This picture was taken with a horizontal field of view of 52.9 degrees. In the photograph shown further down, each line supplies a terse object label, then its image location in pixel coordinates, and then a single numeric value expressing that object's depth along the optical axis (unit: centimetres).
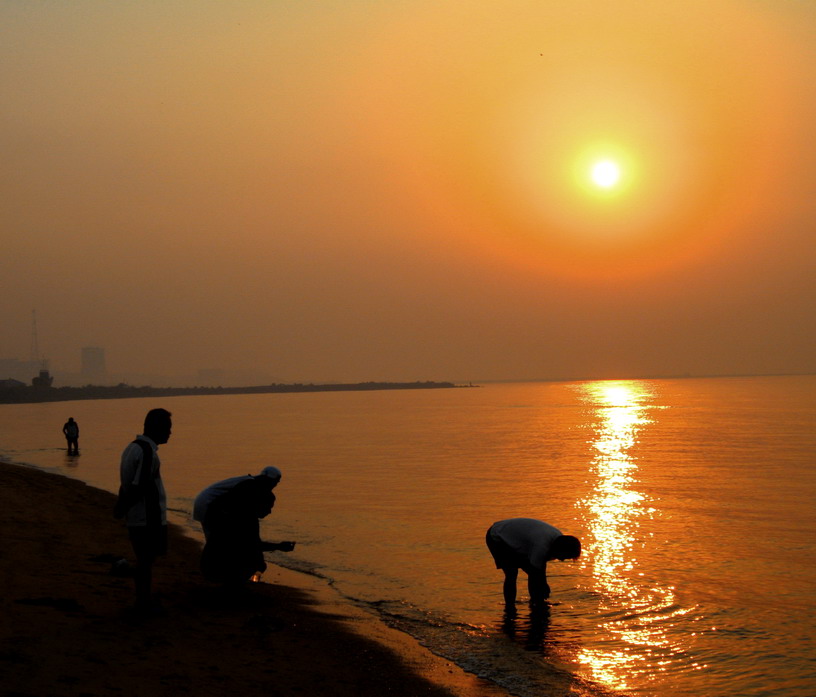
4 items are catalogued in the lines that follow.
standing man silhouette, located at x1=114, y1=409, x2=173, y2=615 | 863
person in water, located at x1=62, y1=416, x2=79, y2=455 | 4063
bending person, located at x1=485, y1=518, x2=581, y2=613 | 1041
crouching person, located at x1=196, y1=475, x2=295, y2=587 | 1035
